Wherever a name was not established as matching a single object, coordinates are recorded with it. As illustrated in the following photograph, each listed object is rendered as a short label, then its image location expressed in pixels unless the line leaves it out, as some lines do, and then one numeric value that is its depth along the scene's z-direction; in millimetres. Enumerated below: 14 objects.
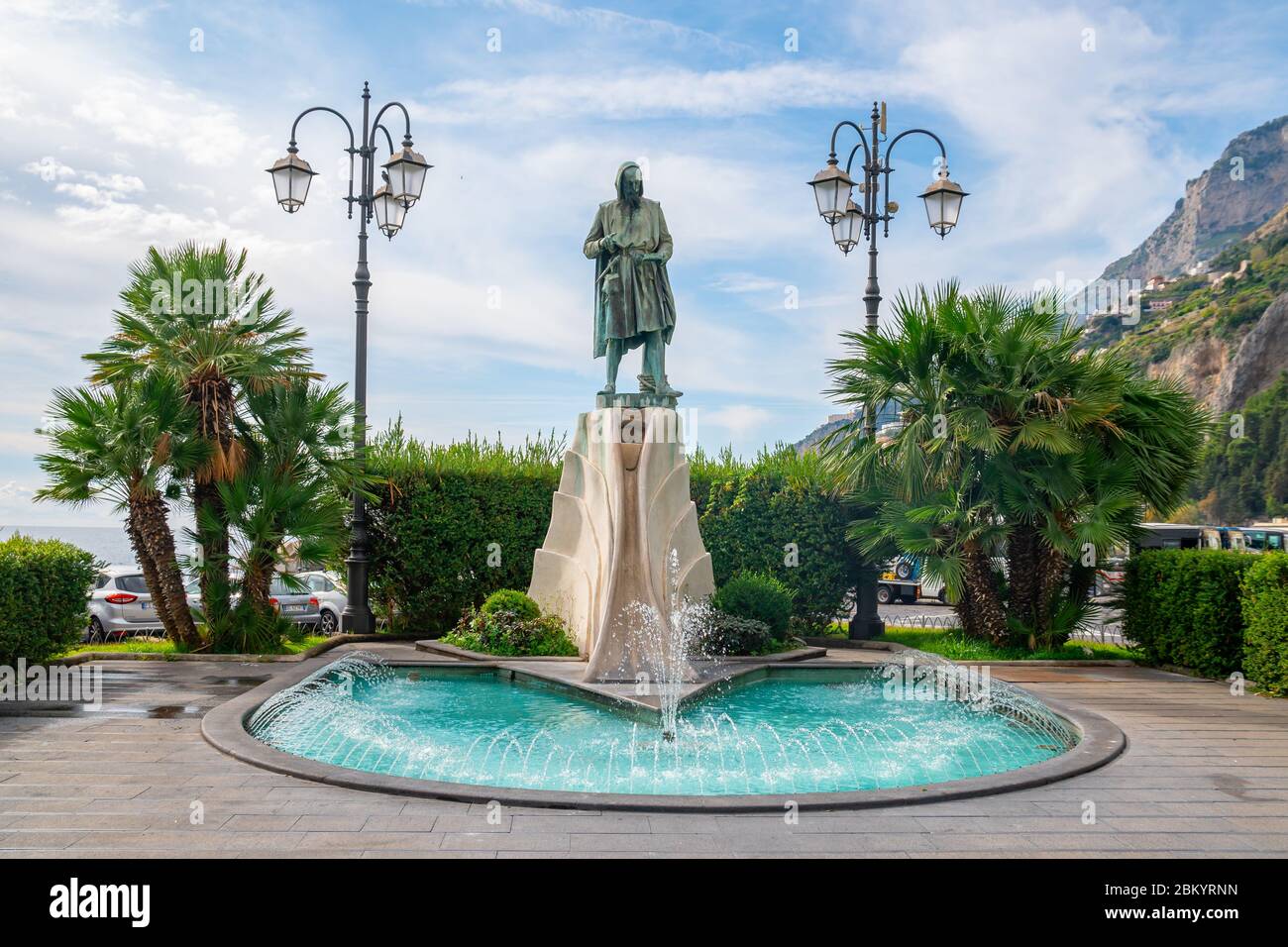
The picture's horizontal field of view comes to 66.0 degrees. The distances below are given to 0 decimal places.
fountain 6418
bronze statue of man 11047
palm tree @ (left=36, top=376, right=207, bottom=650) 10781
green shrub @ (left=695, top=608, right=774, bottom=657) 11492
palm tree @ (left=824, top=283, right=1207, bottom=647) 11945
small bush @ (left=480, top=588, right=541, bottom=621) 11766
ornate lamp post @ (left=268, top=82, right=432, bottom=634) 13484
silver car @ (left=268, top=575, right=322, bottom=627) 17422
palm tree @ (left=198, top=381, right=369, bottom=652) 11430
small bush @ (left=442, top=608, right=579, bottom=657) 11461
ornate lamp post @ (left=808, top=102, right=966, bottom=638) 13594
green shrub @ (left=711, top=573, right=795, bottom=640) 12227
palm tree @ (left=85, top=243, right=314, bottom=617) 11375
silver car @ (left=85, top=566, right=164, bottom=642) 15078
